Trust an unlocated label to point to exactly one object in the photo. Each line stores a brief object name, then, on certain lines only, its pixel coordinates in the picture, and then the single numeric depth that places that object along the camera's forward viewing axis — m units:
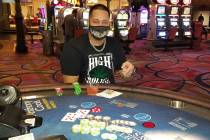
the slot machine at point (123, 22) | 11.77
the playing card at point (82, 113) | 2.04
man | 2.95
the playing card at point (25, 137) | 1.48
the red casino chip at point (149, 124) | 1.90
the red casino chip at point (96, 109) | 2.13
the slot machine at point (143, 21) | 15.25
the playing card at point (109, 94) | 2.47
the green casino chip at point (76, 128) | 1.81
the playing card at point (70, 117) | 1.99
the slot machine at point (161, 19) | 12.00
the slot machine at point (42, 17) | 17.04
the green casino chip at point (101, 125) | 1.84
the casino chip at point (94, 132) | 1.77
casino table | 1.80
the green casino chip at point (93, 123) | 1.86
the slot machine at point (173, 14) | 12.26
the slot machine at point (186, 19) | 12.47
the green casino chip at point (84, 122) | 1.87
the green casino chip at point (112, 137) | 1.72
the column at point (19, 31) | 10.20
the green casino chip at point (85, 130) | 1.79
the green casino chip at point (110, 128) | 1.82
